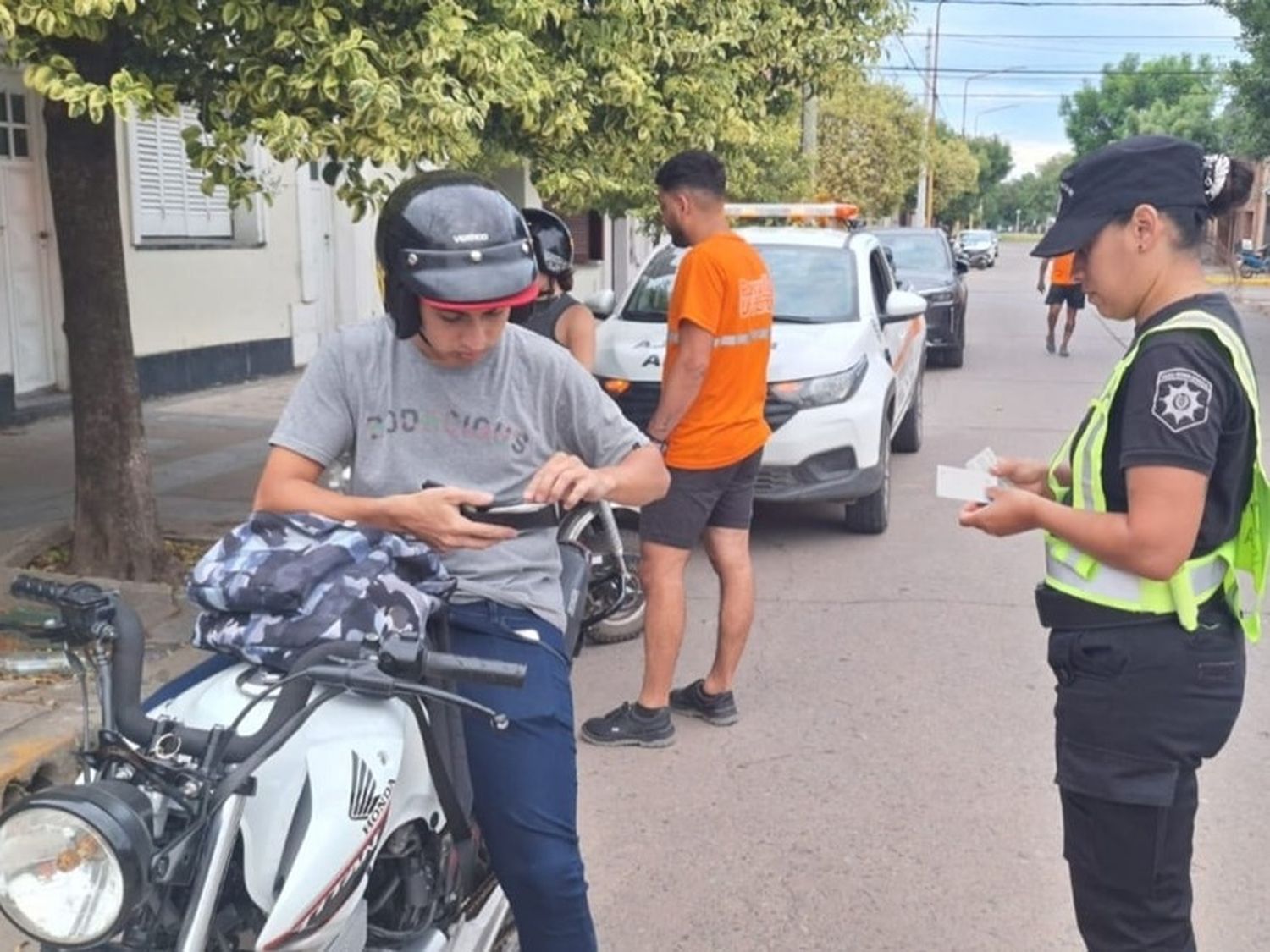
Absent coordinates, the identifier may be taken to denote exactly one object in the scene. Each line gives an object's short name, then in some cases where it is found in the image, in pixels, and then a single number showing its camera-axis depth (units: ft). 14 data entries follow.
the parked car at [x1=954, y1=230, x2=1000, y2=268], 176.04
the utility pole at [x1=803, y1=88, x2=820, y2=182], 63.31
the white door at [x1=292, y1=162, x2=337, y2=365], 46.62
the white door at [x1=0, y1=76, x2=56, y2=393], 34.53
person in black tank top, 17.25
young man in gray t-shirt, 8.04
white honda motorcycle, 5.55
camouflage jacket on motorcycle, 6.99
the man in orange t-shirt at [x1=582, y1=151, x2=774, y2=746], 15.55
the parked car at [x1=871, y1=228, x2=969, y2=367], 52.75
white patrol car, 23.72
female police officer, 7.37
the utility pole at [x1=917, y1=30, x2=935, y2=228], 108.68
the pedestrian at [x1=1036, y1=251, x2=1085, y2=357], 55.93
